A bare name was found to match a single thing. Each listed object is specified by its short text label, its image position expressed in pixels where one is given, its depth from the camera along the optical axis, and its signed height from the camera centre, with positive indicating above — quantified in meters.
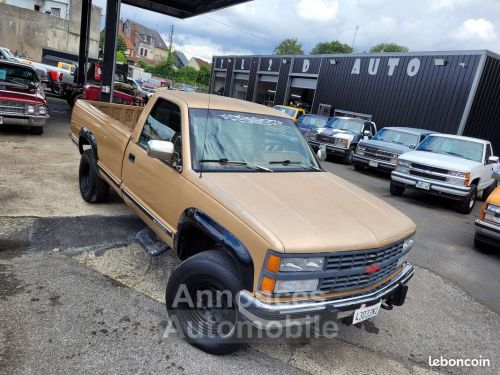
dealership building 16.34 +1.58
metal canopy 14.41 +2.95
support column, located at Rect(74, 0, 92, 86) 17.41 +1.06
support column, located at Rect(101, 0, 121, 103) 11.89 +0.65
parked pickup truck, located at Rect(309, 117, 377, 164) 14.51 -0.93
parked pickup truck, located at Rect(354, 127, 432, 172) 12.14 -0.89
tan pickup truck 2.47 -0.87
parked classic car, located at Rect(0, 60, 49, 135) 9.05 -1.00
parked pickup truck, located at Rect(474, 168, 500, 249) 5.73 -1.27
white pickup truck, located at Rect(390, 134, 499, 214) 8.69 -0.90
